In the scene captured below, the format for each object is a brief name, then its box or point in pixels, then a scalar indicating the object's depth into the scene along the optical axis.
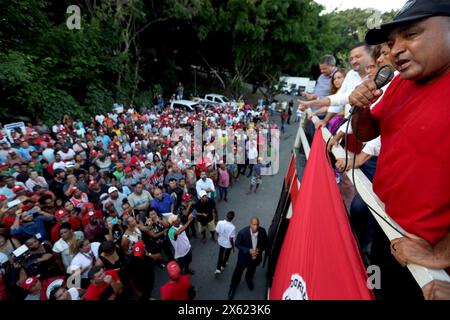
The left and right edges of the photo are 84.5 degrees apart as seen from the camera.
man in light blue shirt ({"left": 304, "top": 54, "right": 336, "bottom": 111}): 4.07
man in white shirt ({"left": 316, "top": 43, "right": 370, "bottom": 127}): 2.77
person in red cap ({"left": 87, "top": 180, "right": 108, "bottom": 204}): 5.93
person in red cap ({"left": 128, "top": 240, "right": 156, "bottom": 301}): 4.28
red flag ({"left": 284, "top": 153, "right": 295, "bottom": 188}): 4.22
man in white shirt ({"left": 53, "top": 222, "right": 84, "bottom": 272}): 4.22
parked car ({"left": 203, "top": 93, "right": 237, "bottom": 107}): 21.84
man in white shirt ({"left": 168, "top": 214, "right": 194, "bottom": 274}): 4.93
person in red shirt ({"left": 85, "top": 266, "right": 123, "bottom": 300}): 3.54
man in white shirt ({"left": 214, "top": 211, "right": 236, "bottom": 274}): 5.33
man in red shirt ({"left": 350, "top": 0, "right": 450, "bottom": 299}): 1.00
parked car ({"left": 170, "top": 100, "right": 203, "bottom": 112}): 17.88
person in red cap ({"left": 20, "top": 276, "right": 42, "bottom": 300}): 3.49
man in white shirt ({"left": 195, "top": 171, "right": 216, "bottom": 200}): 6.95
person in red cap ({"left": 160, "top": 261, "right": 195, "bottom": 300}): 3.76
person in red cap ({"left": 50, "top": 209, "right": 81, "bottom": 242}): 4.58
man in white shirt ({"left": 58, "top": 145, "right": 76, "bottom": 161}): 7.62
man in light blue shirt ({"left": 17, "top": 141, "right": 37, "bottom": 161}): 7.37
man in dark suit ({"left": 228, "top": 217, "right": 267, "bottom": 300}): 4.89
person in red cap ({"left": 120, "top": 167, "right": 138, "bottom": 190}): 6.79
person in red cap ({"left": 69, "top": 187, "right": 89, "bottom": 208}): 5.38
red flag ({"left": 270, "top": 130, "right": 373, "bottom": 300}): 1.27
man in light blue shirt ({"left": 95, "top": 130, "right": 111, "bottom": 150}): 9.56
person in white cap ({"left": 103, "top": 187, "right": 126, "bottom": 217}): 5.64
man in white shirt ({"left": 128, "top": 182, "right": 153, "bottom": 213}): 6.02
